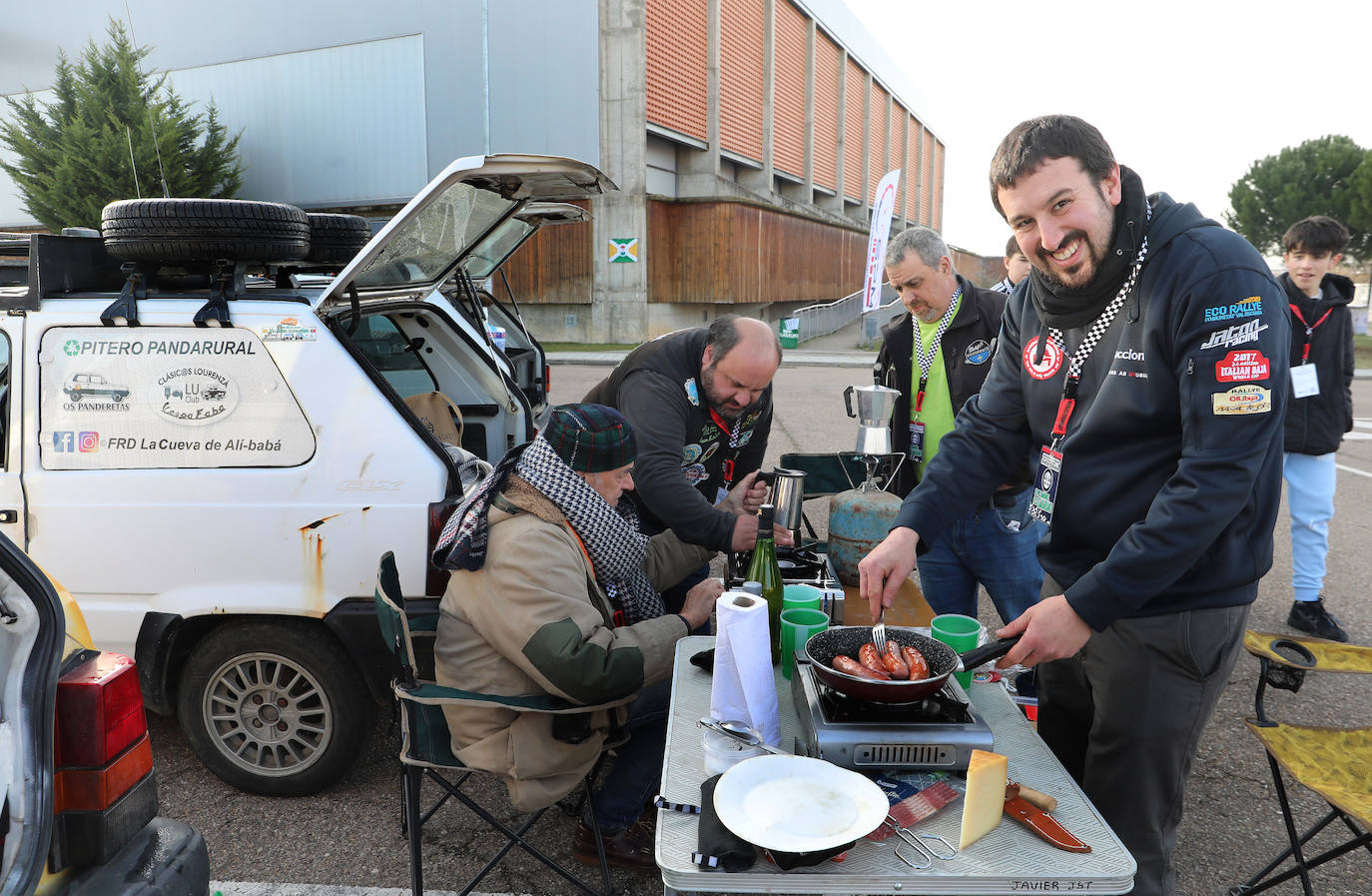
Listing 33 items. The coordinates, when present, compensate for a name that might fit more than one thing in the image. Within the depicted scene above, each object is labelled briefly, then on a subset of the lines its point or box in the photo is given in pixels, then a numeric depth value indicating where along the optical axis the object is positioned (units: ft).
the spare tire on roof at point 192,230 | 9.47
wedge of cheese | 4.82
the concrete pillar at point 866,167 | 127.65
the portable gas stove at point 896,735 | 5.46
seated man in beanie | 7.53
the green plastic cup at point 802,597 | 7.64
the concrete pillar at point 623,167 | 69.26
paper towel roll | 5.71
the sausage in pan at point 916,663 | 5.74
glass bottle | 8.29
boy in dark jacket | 14.87
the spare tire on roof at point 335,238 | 13.87
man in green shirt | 11.31
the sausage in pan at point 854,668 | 5.65
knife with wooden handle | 4.85
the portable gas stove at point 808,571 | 8.57
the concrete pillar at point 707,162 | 82.58
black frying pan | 5.49
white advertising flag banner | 57.11
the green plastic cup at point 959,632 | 6.84
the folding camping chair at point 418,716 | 7.61
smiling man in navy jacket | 5.68
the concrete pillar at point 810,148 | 106.01
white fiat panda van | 9.30
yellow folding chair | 7.50
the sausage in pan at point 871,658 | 5.81
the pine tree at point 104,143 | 77.61
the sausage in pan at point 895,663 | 5.72
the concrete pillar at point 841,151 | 117.29
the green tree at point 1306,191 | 108.99
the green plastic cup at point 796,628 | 7.09
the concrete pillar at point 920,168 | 168.45
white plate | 4.74
